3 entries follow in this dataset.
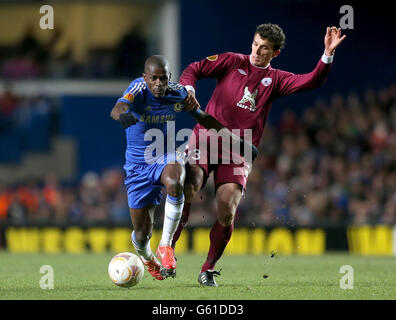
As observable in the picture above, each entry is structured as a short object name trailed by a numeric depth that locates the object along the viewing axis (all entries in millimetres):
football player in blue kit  15398
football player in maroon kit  16469
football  15250
